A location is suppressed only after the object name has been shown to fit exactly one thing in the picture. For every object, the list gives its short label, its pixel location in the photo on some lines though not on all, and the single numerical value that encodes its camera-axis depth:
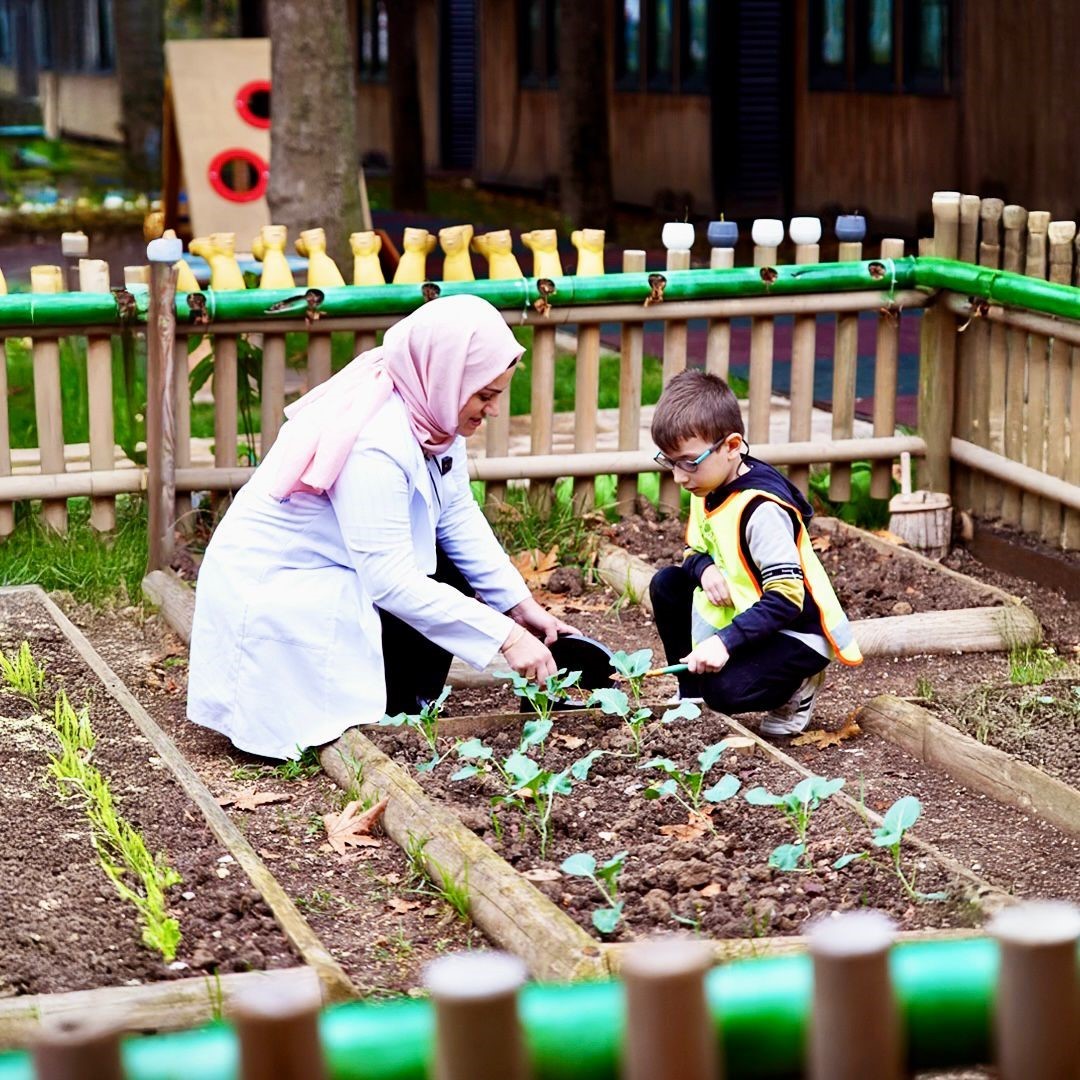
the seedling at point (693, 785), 3.91
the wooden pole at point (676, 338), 6.93
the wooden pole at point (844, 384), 7.12
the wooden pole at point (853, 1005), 1.55
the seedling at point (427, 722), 4.52
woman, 4.51
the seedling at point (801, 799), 3.79
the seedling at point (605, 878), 3.39
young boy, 4.59
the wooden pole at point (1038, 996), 1.55
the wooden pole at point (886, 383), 7.09
